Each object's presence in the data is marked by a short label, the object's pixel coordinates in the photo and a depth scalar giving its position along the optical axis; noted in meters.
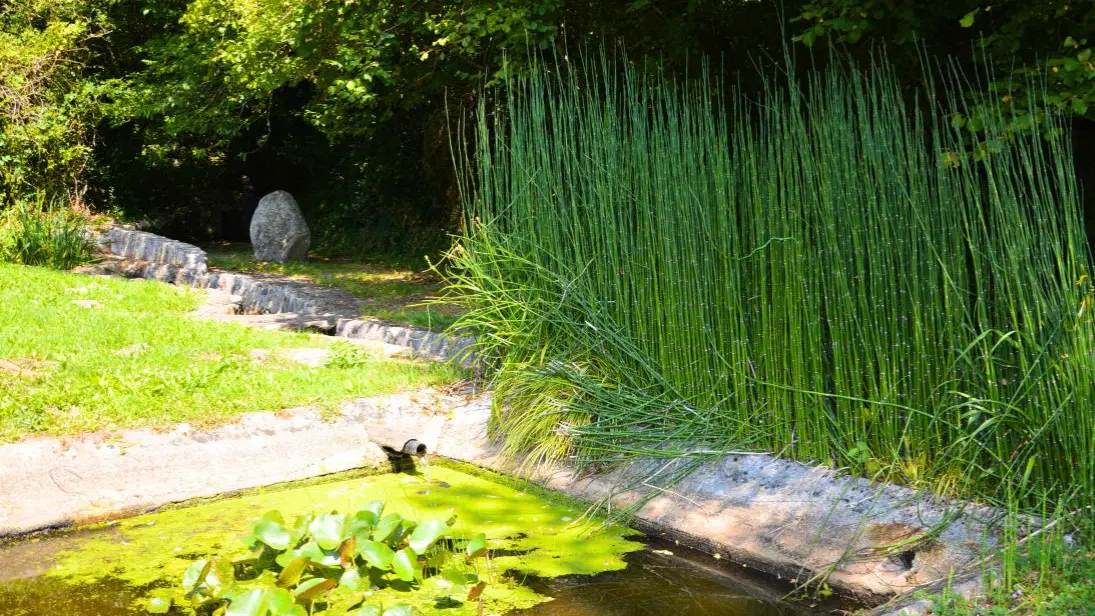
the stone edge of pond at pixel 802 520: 2.80
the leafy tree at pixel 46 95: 9.69
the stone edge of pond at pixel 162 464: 3.47
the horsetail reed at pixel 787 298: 2.81
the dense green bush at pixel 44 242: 7.88
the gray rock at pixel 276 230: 9.83
